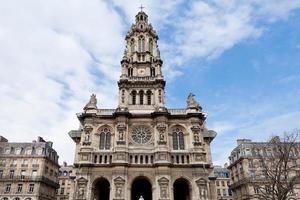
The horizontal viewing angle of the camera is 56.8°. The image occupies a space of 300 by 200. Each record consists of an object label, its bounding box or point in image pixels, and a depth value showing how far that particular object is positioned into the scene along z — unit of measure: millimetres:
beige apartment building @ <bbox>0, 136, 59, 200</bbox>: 48875
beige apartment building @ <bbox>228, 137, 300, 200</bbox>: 47697
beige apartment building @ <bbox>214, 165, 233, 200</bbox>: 65562
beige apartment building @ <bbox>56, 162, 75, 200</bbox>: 67000
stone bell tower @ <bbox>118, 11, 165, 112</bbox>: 45375
